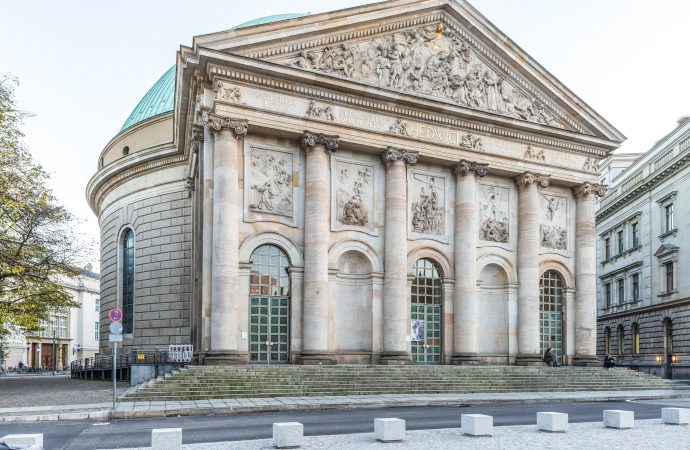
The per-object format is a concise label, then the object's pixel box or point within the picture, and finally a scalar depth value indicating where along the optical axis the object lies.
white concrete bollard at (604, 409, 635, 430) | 16.55
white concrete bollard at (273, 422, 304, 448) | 13.43
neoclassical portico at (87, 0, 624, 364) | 29.56
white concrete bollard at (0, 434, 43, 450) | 10.63
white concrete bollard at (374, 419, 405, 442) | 14.17
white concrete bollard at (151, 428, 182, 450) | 12.47
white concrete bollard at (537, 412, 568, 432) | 15.78
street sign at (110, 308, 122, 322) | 20.51
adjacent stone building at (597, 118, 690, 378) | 48.12
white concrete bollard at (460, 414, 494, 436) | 15.11
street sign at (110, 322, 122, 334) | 20.25
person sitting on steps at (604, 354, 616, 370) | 39.47
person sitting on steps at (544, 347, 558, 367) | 35.34
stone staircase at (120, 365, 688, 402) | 24.09
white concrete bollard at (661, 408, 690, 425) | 17.33
